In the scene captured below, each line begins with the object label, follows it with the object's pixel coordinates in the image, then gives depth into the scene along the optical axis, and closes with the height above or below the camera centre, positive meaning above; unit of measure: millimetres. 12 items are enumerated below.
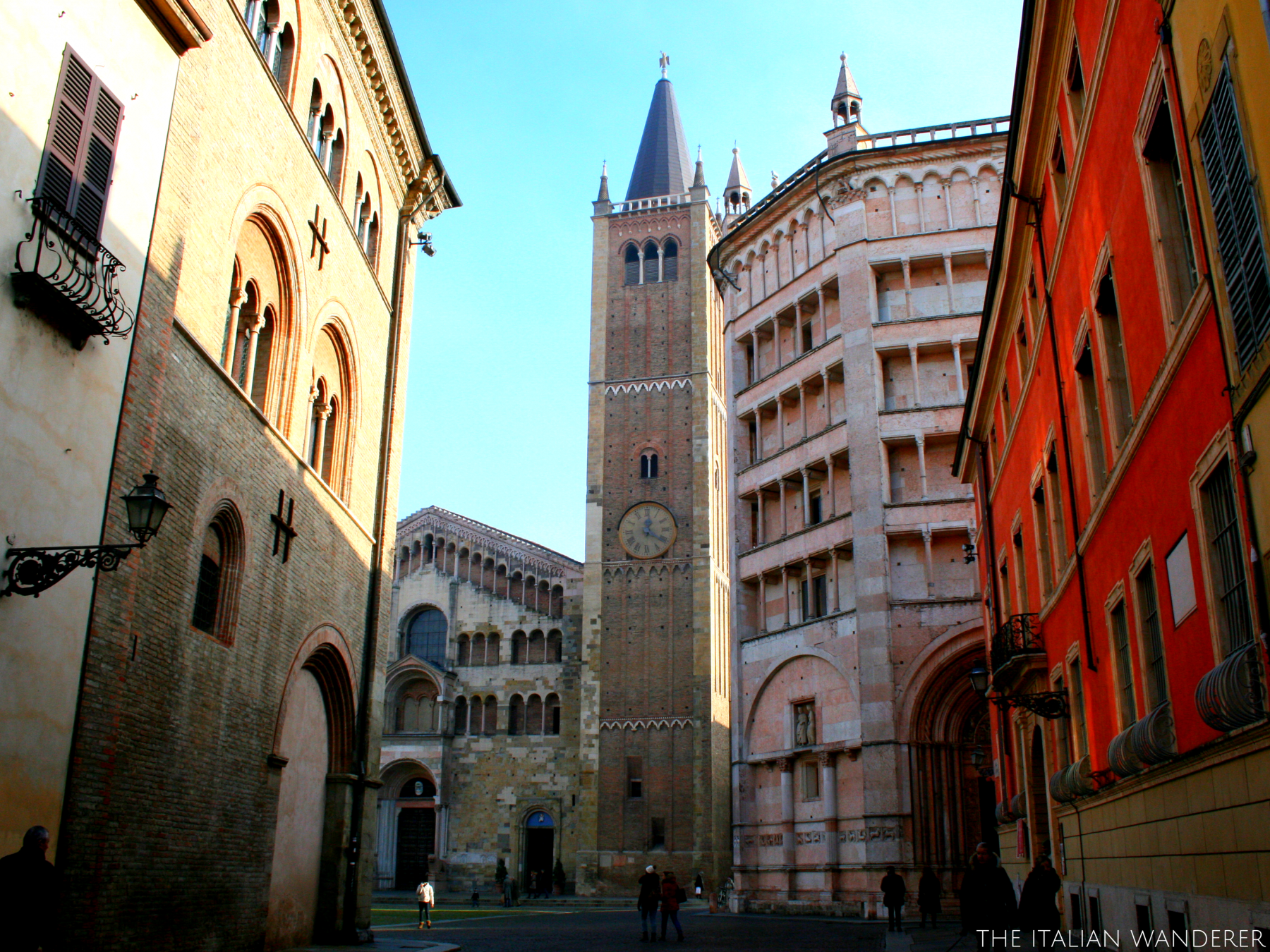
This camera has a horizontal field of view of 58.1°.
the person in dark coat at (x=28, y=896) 7051 -365
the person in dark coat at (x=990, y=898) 12633 -576
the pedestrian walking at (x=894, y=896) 20859 -937
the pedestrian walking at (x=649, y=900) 20328 -1016
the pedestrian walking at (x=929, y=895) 22391 -972
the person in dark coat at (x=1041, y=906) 11938 -618
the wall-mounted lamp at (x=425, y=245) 23859 +11829
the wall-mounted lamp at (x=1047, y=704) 15078 +1794
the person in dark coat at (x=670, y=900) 20312 -1009
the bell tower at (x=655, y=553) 48844 +12735
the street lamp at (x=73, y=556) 9406 +2215
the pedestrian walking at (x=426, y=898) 25859 -1301
